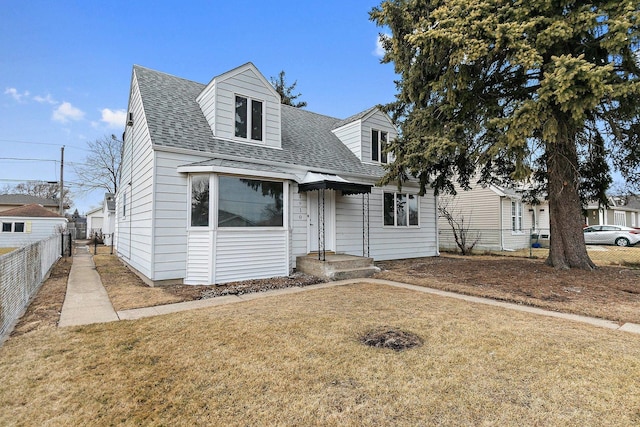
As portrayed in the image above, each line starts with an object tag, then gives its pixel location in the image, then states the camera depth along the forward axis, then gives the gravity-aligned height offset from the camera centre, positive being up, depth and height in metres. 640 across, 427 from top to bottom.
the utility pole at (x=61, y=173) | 26.19 +4.29
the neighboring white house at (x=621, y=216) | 27.39 +0.55
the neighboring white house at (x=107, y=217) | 21.56 +0.48
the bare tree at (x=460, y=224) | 15.86 -0.10
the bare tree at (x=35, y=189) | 45.56 +5.02
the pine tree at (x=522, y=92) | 6.17 +3.13
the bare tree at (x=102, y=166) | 29.12 +5.46
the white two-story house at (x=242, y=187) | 7.74 +1.03
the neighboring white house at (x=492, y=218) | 17.75 +0.28
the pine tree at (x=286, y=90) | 28.16 +12.09
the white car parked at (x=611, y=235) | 19.22 -0.83
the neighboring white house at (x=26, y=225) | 24.05 -0.15
